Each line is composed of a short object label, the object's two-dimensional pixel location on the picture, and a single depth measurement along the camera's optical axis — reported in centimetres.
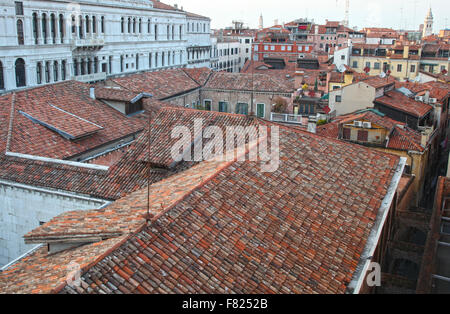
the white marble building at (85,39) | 3534
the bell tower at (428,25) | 12712
